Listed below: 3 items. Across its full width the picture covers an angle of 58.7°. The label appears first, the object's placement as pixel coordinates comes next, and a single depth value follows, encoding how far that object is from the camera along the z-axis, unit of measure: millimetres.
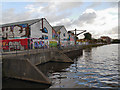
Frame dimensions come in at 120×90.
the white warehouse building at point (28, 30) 32750
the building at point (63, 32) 54594
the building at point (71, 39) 63869
